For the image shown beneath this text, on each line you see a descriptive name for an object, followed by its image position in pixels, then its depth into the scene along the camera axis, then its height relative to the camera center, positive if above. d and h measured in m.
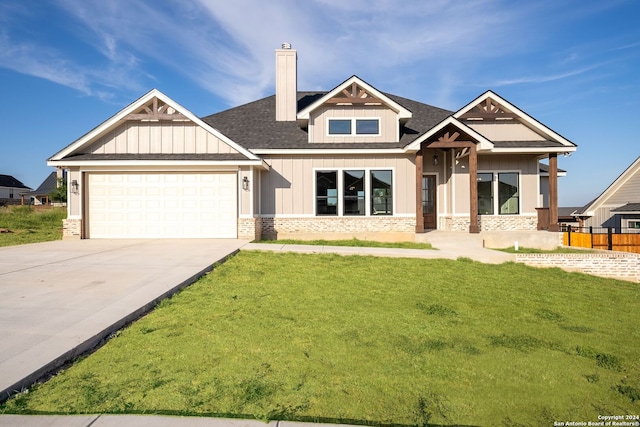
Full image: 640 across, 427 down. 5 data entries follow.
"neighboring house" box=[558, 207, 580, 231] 23.45 -0.49
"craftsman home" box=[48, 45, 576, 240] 13.93 +1.79
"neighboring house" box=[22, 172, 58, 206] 54.69 +3.97
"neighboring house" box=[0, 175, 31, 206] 60.97 +4.71
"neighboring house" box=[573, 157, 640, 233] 18.14 +0.39
